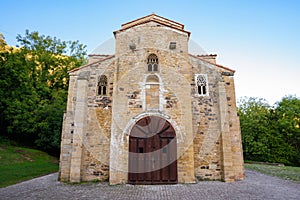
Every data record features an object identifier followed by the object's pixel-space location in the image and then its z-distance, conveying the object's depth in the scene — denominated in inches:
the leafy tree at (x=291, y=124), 1089.4
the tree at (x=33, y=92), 901.9
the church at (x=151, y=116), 440.8
